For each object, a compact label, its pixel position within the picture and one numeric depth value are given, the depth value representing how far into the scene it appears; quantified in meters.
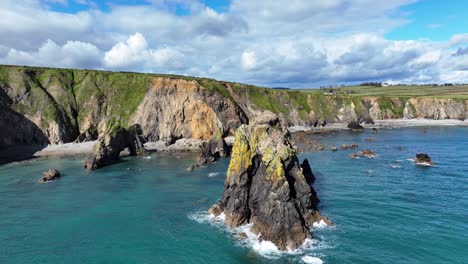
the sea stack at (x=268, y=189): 41.88
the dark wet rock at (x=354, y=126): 175.89
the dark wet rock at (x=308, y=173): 69.01
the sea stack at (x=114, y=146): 86.44
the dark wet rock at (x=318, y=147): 108.26
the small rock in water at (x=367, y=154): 95.34
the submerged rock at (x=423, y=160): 82.88
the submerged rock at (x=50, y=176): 73.50
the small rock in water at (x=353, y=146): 111.64
